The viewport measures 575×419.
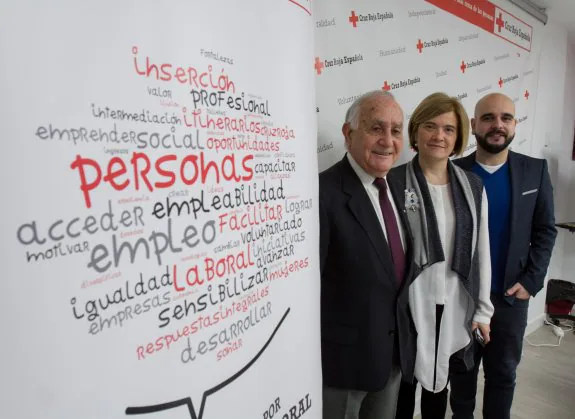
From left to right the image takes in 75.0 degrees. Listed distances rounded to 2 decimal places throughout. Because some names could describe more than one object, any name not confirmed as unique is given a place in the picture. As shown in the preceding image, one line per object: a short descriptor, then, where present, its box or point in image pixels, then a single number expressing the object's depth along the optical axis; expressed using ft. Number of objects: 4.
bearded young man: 6.16
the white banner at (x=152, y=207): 1.69
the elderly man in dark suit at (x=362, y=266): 4.06
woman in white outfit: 4.85
